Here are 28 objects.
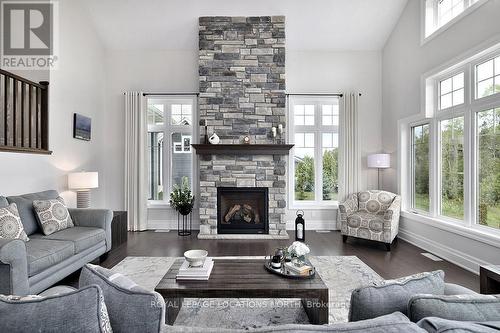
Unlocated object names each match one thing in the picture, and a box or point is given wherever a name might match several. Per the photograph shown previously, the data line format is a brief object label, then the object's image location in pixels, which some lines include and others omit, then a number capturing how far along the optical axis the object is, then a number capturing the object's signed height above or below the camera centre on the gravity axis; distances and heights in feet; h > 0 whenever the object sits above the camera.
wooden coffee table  6.22 -2.87
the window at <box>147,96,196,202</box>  18.17 +1.66
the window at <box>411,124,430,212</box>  14.30 +0.03
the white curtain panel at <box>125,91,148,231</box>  17.33 +0.56
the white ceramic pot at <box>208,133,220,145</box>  15.78 +1.67
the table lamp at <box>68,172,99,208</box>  13.64 -0.85
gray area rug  7.30 -4.20
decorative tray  6.85 -2.78
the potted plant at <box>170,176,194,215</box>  16.10 -2.04
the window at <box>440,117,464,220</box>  12.00 -0.03
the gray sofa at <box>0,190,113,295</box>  7.05 -2.64
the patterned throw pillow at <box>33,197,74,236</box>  10.21 -1.88
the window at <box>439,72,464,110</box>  12.01 +3.54
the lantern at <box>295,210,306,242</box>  14.61 -3.37
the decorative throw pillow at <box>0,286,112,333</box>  2.39 -1.34
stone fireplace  16.05 +4.12
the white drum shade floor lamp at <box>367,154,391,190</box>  16.28 +0.38
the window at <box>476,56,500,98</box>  10.29 +3.54
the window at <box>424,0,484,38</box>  12.30 +7.54
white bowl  6.97 -2.37
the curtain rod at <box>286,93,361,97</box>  17.60 +4.82
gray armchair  13.58 -2.67
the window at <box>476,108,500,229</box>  10.37 -0.03
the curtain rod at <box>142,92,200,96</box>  17.54 +4.84
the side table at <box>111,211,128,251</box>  13.56 -3.25
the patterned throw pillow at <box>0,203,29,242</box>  8.46 -1.85
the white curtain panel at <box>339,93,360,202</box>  17.46 +1.30
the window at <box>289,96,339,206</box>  18.13 +0.88
